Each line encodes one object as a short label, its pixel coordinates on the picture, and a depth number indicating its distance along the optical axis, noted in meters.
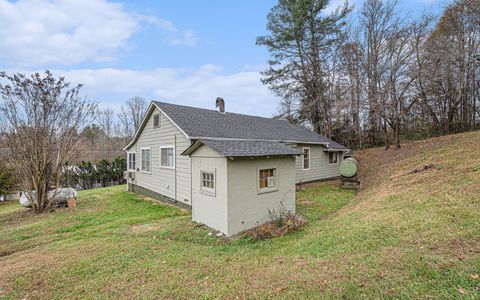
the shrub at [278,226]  6.08
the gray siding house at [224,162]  6.32
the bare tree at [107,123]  33.00
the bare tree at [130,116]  33.22
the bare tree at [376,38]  17.56
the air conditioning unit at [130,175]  14.12
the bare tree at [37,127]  9.71
